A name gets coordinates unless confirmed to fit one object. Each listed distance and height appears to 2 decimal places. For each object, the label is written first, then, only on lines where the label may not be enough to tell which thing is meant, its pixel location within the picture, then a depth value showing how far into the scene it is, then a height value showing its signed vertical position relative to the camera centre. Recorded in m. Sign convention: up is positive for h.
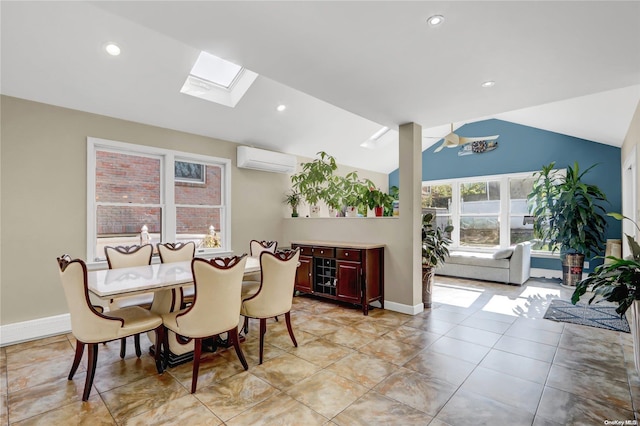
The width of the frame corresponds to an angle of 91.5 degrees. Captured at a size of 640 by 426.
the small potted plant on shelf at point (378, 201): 4.64 +0.21
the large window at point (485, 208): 7.02 +0.17
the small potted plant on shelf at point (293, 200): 6.02 +0.30
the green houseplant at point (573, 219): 5.59 -0.07
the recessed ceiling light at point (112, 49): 3.09 +1.68
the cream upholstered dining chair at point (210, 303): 2.34 -0.68
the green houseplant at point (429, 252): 4.43 -0.54
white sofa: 5.72 -0.98
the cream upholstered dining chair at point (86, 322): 2.20 -0.78
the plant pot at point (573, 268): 5.67 -0.97
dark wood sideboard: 4.17 -0.80
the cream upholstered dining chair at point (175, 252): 3.76 -0.45
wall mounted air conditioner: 5.18 +0.96
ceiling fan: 5.55 +1.36
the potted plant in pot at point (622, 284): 2.20 -0.51
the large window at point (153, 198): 4.02 +0.26
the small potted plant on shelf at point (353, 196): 4.93 +0.32
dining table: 2.27 -0.54
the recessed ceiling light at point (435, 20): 1.99 +1.26
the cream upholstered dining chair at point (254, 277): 3.33 -0.79
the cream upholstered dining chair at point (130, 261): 2.97 -0.51
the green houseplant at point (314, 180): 5.55 +0.64
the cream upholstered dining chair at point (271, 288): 2.88 -0.69
